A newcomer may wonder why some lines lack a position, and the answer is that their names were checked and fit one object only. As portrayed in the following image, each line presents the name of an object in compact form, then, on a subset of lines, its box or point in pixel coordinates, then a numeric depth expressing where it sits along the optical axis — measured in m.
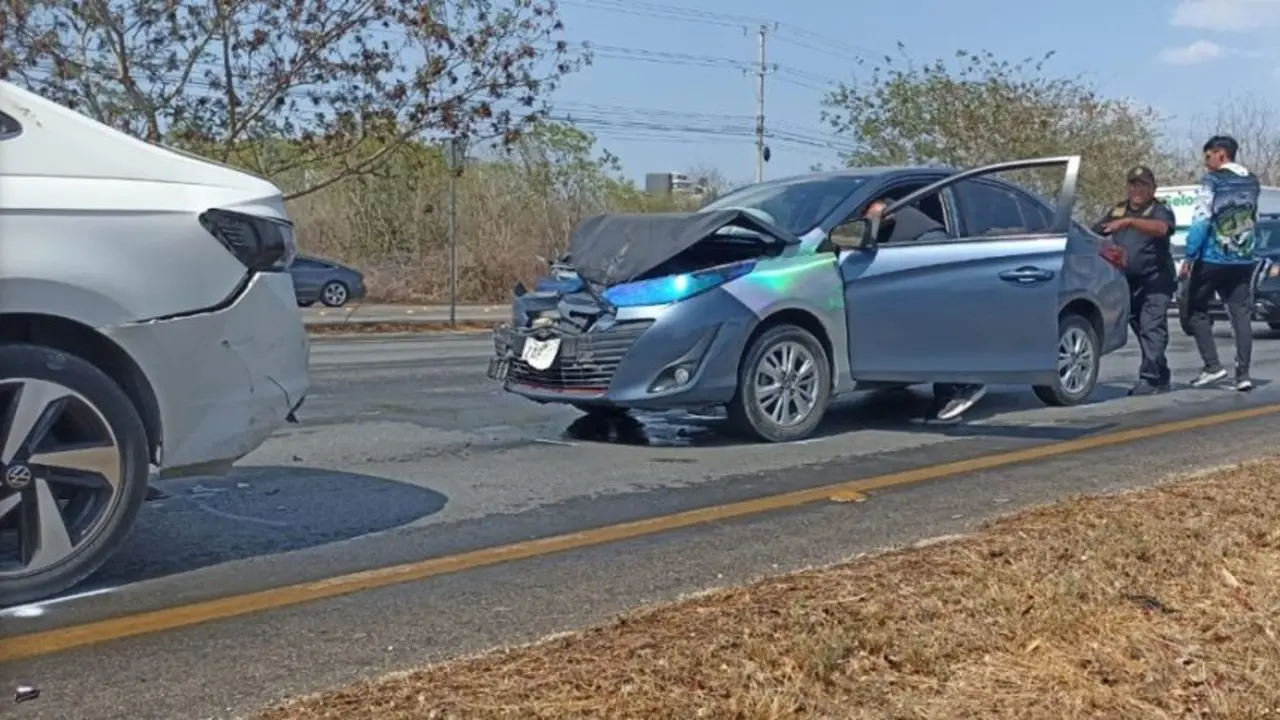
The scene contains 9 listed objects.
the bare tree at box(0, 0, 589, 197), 18.88
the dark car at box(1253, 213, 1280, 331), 16.97
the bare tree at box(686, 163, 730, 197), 41.71
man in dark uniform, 10.05
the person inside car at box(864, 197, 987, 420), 7.98
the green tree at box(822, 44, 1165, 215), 34.47
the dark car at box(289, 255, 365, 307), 32.09
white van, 23.71
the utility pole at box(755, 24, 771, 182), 50.72
